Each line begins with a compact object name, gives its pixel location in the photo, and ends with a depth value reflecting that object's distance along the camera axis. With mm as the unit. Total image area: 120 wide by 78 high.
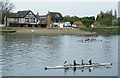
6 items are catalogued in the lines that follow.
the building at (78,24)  150250
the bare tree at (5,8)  119562
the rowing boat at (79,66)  34562
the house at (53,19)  126800
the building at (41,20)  121119
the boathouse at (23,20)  114500
